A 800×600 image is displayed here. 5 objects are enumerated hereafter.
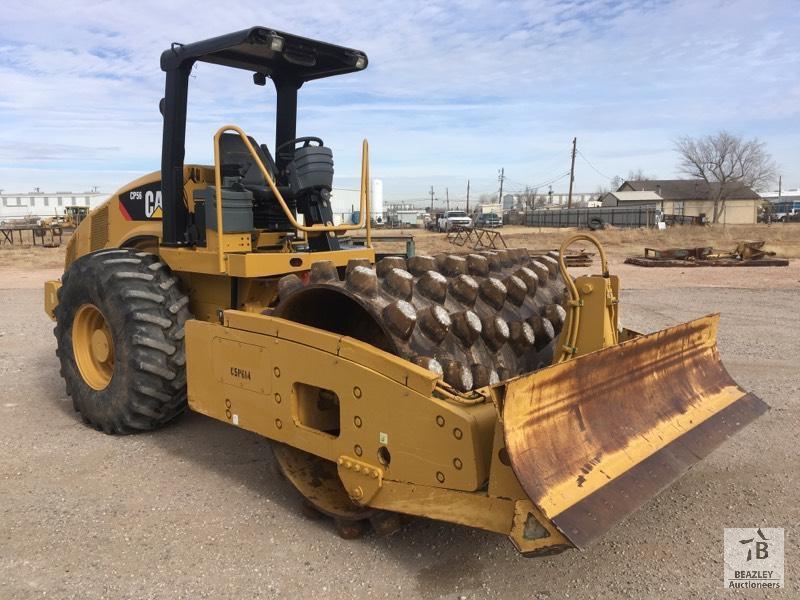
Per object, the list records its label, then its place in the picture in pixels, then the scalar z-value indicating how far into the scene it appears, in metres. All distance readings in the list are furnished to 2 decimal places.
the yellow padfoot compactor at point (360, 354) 2.82
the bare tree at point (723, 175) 66.50
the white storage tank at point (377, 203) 65.32
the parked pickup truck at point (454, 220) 46.53
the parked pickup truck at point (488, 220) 54.06
